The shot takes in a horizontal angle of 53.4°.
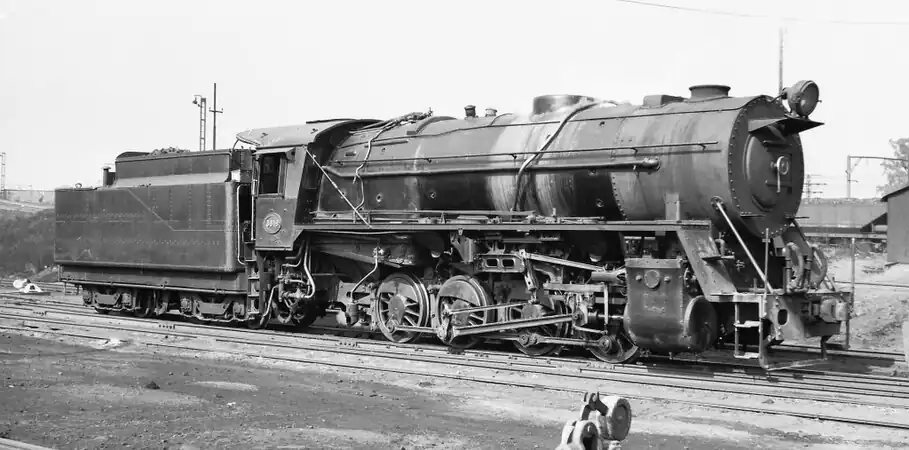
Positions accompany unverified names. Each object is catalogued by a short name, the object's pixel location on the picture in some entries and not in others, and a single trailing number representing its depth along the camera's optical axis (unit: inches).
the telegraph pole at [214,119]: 2042.3
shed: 938.1
